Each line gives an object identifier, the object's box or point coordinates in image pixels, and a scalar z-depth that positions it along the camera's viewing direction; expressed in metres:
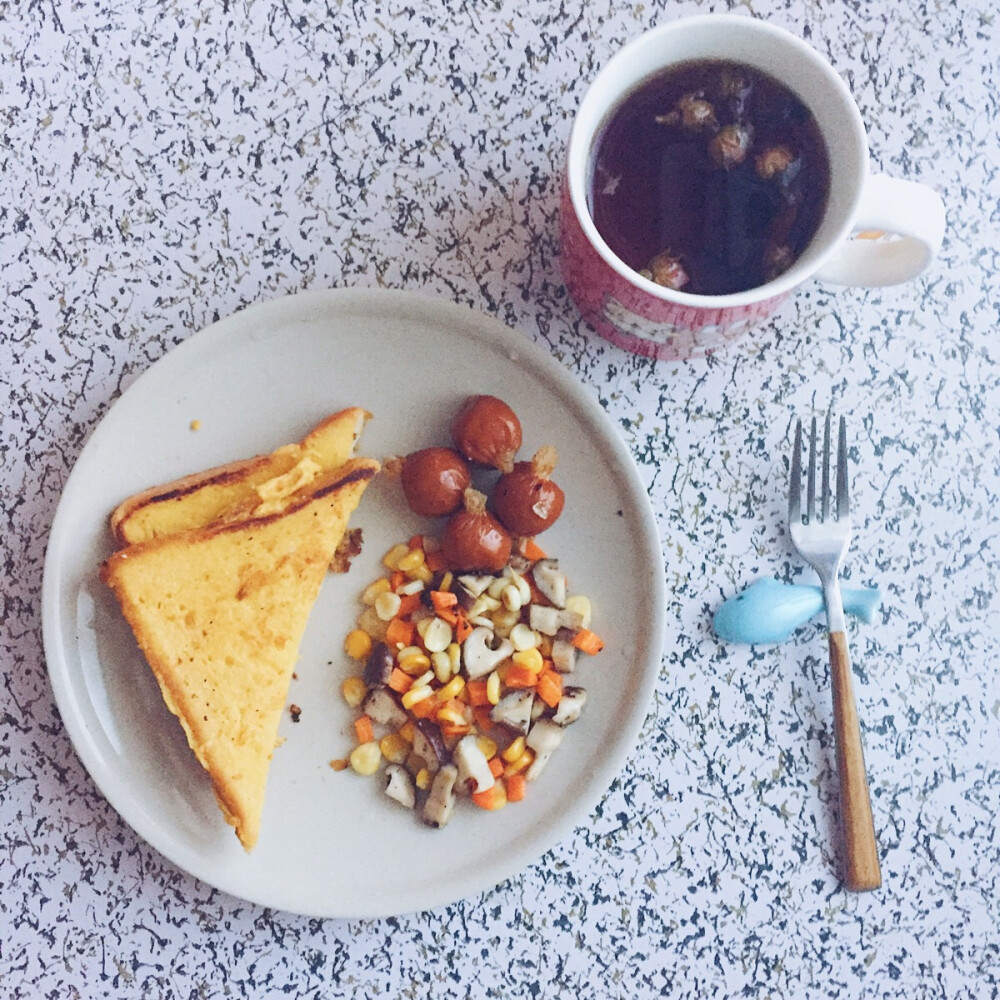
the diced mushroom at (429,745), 0.46
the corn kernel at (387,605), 0.46
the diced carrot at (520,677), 0.46
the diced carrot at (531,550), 0.47
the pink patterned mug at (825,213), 0.38
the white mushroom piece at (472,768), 0.46
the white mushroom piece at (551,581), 0.47
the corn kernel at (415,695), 0.46
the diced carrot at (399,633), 0.47
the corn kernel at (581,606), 0.47
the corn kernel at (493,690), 0.47
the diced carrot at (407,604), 0.47
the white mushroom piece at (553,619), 0.46
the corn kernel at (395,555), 0.47
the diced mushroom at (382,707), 0.46
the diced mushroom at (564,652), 0.47
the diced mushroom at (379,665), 0.46
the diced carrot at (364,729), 0.47
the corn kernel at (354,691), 0.47
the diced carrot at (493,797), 0.46
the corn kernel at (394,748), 0.47
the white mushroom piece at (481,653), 0.47
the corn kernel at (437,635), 0.47
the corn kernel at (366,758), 0.46
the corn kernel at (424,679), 0.47
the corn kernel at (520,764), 0.46
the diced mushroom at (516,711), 0.46
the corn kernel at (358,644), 0.47
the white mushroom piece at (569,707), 0.46
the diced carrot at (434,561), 0.47
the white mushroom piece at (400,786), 0.46
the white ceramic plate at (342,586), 0.46
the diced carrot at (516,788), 0.46
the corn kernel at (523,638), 0.47
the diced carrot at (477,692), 0.47
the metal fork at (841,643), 0.47
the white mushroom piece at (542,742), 0.46
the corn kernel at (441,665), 0.47
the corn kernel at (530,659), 0.46
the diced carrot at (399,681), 0.46
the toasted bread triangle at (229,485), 0.45
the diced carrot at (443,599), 0.47
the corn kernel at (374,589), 0.47
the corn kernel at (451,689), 0.47
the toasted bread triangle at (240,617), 0.45
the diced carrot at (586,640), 0.47
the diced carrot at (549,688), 0.47
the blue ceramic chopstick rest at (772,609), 0.47
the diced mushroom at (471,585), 0.47
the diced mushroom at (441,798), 0.46
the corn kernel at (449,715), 0.46
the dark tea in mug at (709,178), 0.40
